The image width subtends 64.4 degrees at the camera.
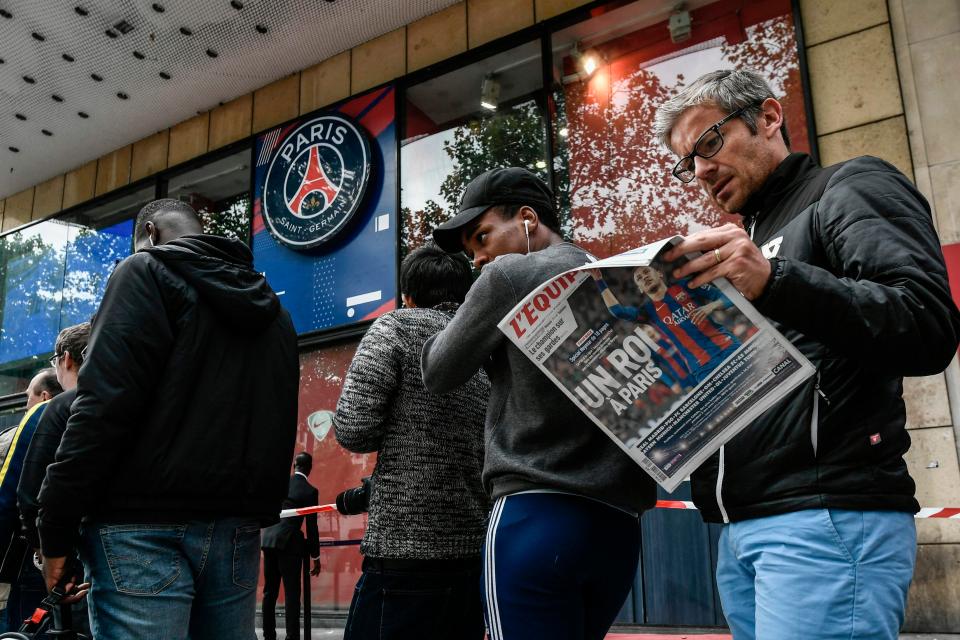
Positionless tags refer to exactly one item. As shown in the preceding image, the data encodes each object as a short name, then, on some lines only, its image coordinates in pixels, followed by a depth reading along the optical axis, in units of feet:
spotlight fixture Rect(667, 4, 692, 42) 22.16
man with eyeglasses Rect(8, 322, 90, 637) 9.80
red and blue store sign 26.53
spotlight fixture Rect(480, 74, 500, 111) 25.48
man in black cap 5.38
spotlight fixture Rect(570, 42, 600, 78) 23.81
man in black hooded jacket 7.06
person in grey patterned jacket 7.72
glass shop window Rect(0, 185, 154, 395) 35.53
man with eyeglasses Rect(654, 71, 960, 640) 4.11
